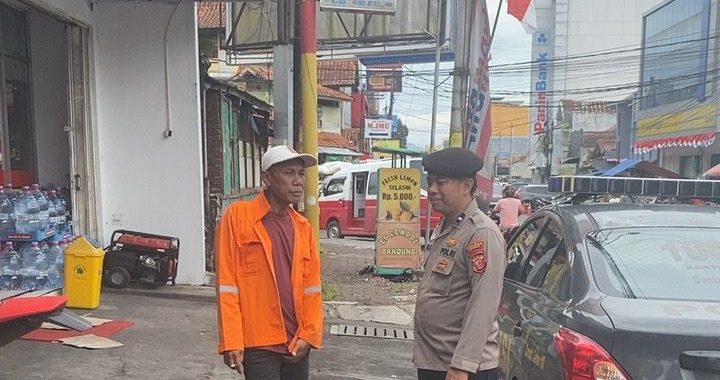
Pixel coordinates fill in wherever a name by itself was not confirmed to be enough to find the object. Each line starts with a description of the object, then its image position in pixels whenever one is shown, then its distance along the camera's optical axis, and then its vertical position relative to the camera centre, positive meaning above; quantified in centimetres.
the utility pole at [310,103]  700 +45
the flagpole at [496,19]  869 +181
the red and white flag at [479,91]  823 +70
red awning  2394 +8
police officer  248 -60
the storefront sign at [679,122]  2435 +99
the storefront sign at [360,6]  683 +158
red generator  748 -147
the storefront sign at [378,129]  2681 +56
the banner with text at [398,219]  1000 -127
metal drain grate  659 -210
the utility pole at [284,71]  738 +89
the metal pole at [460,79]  880 +92
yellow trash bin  646 -142
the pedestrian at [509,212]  1215 -138
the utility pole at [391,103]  3511 +226
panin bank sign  4806 +466
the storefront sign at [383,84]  2922 +280
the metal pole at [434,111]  1005 +52
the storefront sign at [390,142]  2865 -1
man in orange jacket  280 -66
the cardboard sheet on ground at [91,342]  521 -176
